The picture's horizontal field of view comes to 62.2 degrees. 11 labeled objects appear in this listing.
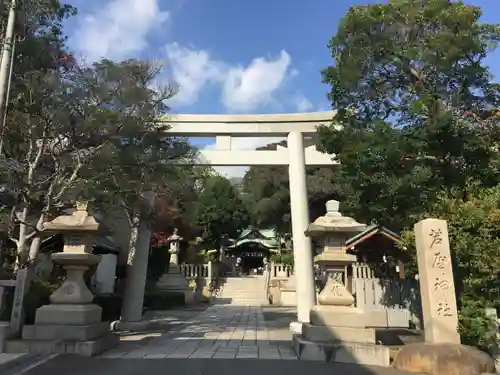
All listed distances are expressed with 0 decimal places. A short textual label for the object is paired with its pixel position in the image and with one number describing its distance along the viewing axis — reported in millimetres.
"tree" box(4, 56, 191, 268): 9055
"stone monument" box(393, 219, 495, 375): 6477
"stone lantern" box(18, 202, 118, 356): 7438
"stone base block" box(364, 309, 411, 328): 12198
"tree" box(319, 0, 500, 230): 9516
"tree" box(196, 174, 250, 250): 37691
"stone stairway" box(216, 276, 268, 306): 25719
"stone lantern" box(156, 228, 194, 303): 23375
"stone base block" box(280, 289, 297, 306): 24341
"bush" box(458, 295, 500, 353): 7176
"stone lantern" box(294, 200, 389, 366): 7355
